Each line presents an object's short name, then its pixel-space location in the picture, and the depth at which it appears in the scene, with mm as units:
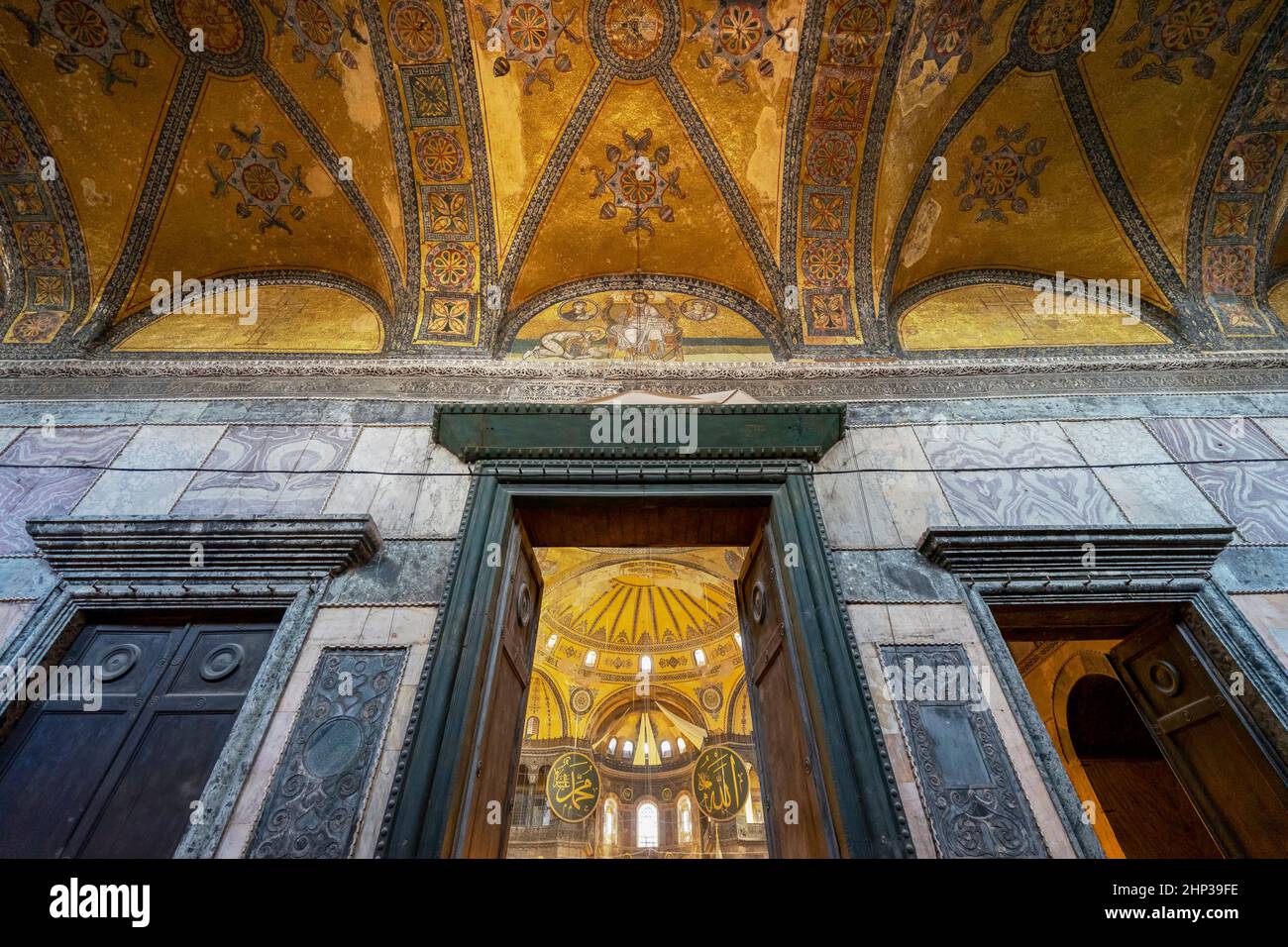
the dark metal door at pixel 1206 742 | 3100
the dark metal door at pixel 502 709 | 3143
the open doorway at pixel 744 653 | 2834
